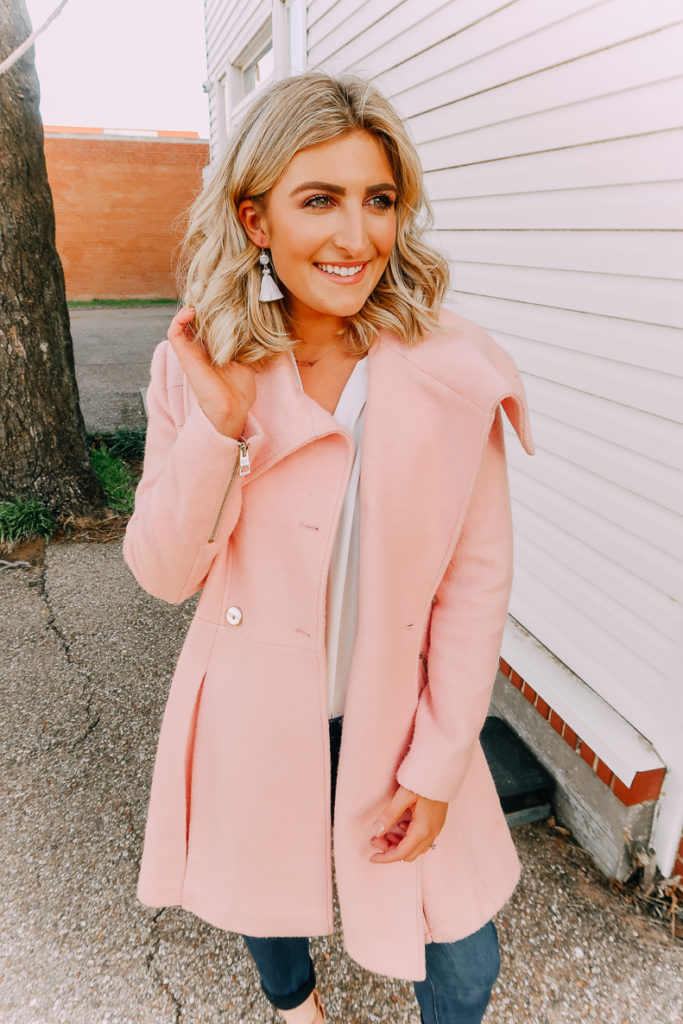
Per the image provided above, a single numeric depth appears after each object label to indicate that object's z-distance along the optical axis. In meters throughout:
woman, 1.19
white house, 1.79
